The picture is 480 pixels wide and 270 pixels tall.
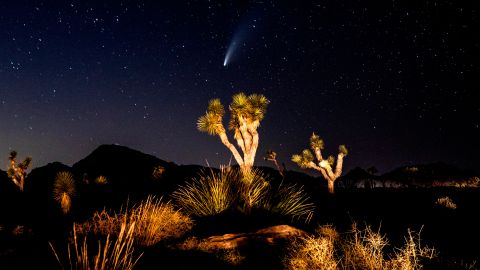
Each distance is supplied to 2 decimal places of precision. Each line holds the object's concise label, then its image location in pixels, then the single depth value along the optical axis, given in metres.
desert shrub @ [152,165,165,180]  33.78
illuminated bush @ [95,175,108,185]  31.33
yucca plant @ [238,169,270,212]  8.74
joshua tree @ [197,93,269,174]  14.27
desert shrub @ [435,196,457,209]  16.58
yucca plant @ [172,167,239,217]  8.77
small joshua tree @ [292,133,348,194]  23.86
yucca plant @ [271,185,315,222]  9.21
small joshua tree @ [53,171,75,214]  17.88
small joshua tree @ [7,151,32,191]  28.38
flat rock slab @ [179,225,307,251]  6.37
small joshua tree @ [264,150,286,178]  28.37
